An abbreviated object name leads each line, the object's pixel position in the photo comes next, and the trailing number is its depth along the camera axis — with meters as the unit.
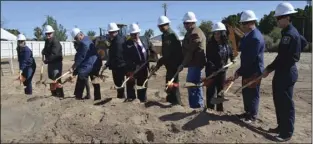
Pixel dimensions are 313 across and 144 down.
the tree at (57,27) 54.88
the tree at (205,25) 41.55
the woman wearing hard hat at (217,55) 6.60
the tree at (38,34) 54.06
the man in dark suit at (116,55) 7.68
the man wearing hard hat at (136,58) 7.48
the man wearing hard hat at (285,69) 5.06
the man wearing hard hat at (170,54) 6.87
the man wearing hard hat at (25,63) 9.03
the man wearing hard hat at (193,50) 6.48
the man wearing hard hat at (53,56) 8.47
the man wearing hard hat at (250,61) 5.65
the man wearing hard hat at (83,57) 7.79
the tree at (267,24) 54.34
